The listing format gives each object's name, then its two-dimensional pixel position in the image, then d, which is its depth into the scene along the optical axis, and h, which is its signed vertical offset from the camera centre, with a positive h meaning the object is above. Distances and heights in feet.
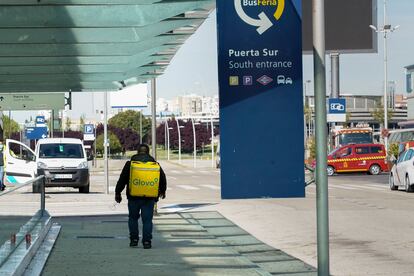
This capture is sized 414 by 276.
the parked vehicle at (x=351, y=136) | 215.31 -0.08
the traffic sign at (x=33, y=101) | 105.19 +4.44
